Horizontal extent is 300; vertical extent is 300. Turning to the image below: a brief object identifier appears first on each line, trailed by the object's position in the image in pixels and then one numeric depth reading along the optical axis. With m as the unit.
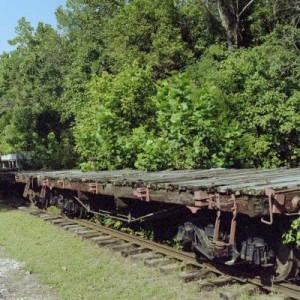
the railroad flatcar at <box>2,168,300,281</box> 5.23
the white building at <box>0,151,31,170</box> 26.20
